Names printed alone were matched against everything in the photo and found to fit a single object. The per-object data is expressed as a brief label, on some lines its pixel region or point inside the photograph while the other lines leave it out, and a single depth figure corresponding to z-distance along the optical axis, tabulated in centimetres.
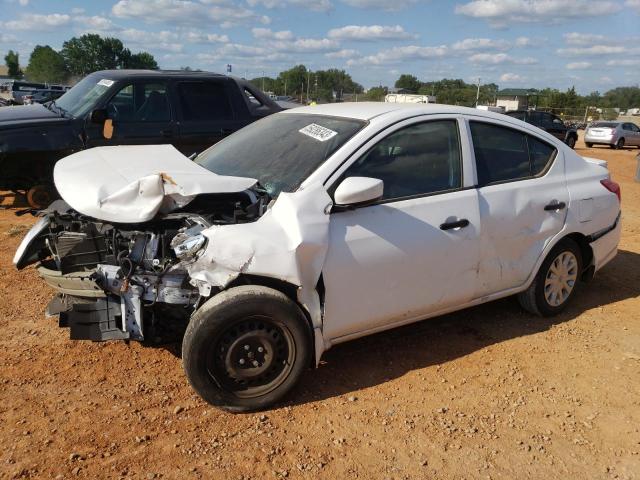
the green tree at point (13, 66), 10054
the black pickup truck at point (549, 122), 2317
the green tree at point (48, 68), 9081
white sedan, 318
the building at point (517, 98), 5294
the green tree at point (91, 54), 9569
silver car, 2681
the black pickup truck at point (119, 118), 742
